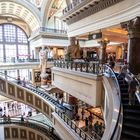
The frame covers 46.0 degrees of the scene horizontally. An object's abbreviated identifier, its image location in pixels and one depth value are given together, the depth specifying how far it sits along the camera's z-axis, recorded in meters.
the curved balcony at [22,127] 14.66
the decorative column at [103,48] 13.02
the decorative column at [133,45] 7.01
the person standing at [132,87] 4.95
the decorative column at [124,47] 17.65
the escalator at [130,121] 4.40
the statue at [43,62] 16.69
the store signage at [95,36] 9.15
